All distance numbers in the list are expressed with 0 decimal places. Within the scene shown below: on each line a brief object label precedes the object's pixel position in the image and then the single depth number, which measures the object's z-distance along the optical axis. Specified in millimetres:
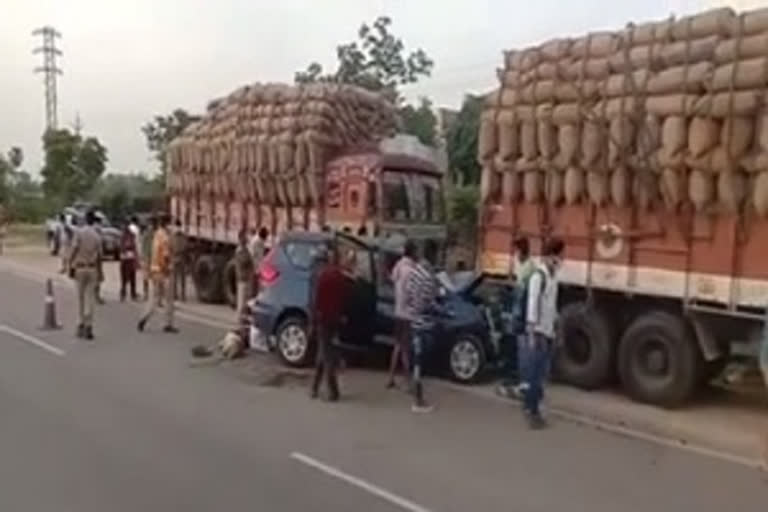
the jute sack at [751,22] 11852
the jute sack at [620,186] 13062
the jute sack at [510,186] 14516
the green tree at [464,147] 38750
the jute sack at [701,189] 12172
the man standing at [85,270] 17359
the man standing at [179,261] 19828
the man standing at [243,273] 18930
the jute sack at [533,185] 14156
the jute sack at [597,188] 13312
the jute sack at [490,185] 14859
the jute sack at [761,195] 11578
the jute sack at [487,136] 14734
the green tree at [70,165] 59938
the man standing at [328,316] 12445
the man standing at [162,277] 18812
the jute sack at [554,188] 13875
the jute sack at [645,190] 12781
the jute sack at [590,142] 13266
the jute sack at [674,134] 12391
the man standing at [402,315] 12820
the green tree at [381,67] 40406
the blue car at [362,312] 14047
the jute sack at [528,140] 14118
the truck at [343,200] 19844
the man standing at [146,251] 22180
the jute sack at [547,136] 13867
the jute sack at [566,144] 13570
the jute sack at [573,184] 13617
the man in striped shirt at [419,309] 12320
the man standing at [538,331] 11359
